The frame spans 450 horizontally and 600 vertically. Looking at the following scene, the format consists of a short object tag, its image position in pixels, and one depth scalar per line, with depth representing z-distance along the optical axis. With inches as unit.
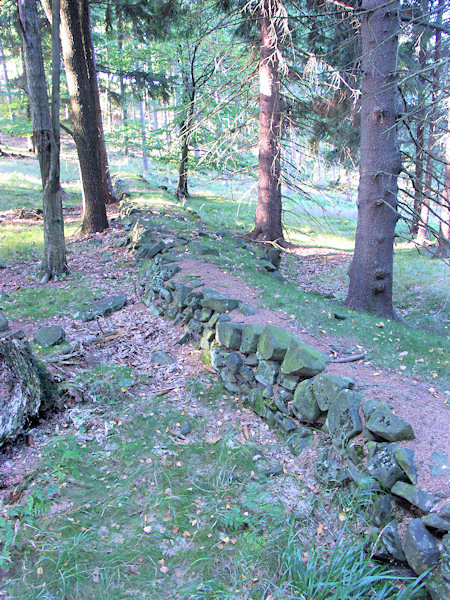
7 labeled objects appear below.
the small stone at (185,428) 153.9
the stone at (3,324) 177.8
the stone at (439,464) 103.7
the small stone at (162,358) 198.8
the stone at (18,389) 136.7
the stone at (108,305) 243.2
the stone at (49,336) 203.5
